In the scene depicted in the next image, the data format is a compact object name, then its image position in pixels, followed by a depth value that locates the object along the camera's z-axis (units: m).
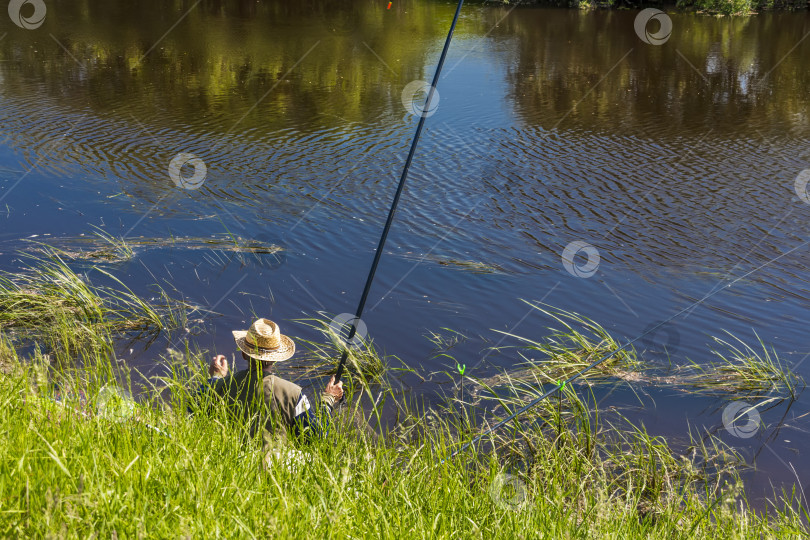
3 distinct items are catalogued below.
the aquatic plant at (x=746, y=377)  5.04
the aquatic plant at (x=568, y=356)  5.08
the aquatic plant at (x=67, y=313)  5.16
